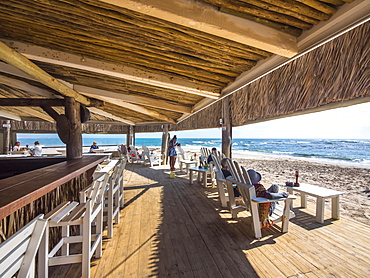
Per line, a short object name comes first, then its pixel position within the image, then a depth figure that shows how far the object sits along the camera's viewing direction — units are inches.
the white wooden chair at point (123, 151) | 398.2
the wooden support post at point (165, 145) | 379.6
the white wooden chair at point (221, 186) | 146.5
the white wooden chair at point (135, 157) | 397.1
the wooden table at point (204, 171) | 200.8
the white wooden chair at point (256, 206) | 100.4
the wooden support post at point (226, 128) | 202.1
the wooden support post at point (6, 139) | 356.2
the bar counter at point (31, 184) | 50.1
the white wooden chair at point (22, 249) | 29.9
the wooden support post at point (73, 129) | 152.1
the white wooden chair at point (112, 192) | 89.8
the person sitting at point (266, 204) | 103.9
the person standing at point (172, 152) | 291.3
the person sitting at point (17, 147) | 342.4
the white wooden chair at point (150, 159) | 356.8
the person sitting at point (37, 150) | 261.0
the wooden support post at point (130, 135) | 459.8
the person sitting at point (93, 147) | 383.6
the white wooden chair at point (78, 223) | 64.2
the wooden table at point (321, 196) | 117.8
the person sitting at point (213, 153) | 190.4
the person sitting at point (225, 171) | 146.3
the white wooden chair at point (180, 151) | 301.4
